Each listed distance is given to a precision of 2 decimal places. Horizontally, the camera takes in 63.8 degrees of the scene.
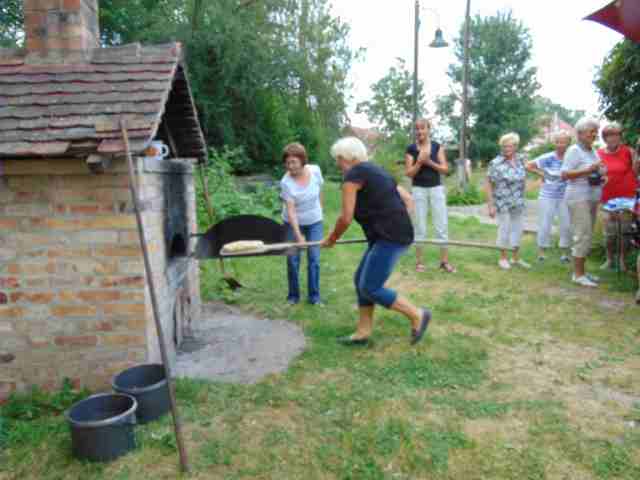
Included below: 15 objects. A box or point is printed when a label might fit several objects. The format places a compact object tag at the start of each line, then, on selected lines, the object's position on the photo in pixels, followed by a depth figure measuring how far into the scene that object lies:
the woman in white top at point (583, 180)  5.80
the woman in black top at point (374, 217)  3.97
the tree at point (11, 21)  14.03
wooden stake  2.68
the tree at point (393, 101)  29.02
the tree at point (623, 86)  7.23
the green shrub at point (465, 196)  16.23
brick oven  3.22
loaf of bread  4.12
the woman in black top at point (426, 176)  6.36
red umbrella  4.62
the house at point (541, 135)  35.32
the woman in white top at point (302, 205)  5.13
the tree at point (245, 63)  12.66
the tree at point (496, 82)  32.84
